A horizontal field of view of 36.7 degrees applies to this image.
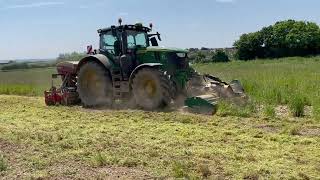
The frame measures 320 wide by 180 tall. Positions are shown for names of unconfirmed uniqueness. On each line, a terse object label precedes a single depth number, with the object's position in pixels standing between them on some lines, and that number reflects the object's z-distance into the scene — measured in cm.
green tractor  1284
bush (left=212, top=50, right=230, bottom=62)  5072
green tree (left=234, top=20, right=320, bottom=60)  6125
